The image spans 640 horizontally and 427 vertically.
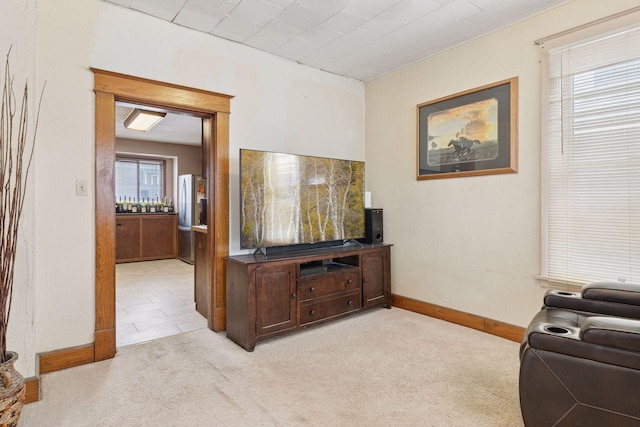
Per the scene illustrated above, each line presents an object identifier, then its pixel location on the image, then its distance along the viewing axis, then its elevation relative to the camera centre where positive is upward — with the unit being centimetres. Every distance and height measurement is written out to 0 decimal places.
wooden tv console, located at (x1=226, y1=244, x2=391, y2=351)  276 -71
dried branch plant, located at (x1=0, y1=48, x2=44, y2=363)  169 +26
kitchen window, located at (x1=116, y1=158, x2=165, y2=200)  774 +79
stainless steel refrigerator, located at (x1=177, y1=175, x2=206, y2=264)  668 +7
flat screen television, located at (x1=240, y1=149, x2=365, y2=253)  298 +10
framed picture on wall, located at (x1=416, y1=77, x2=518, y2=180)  296 +74
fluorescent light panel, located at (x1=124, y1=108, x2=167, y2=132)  469 +140
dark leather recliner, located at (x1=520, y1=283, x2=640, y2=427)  134 -69
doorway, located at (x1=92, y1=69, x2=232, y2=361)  255 +30
